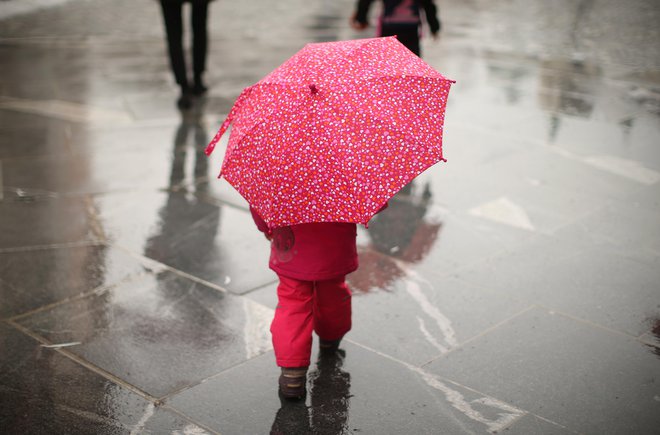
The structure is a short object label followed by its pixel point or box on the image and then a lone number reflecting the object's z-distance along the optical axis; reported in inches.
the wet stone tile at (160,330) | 146.2
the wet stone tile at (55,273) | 171.7
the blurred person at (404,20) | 273.7
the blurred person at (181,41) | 315.3
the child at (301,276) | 132.2
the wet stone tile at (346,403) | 129.2
